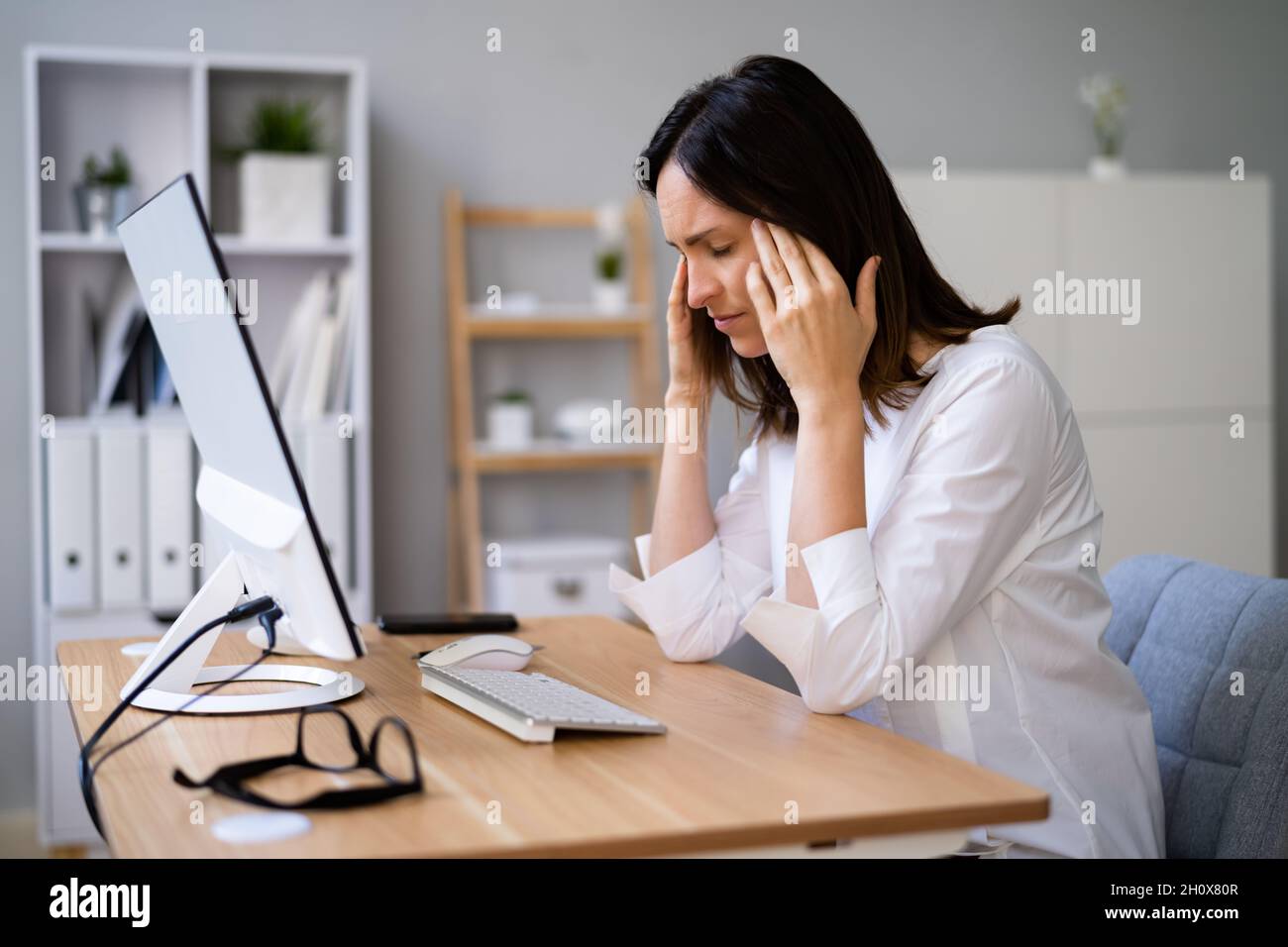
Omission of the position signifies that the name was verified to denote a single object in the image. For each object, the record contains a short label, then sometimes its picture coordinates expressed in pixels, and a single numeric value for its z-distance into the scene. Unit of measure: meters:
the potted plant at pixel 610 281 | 3.32
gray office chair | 1.26
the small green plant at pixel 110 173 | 2.95
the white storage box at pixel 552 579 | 3.10
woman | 1.21
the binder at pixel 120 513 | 2.81
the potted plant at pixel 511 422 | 3.27
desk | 0.84
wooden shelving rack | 3.20
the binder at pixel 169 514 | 2.84
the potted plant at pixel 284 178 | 2.98
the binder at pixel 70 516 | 2.78
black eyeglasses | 0.90
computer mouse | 1.33
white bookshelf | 2.84
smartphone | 1.65
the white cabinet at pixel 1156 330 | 3.41
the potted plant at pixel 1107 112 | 3.69
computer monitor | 1.00
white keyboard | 1.07
